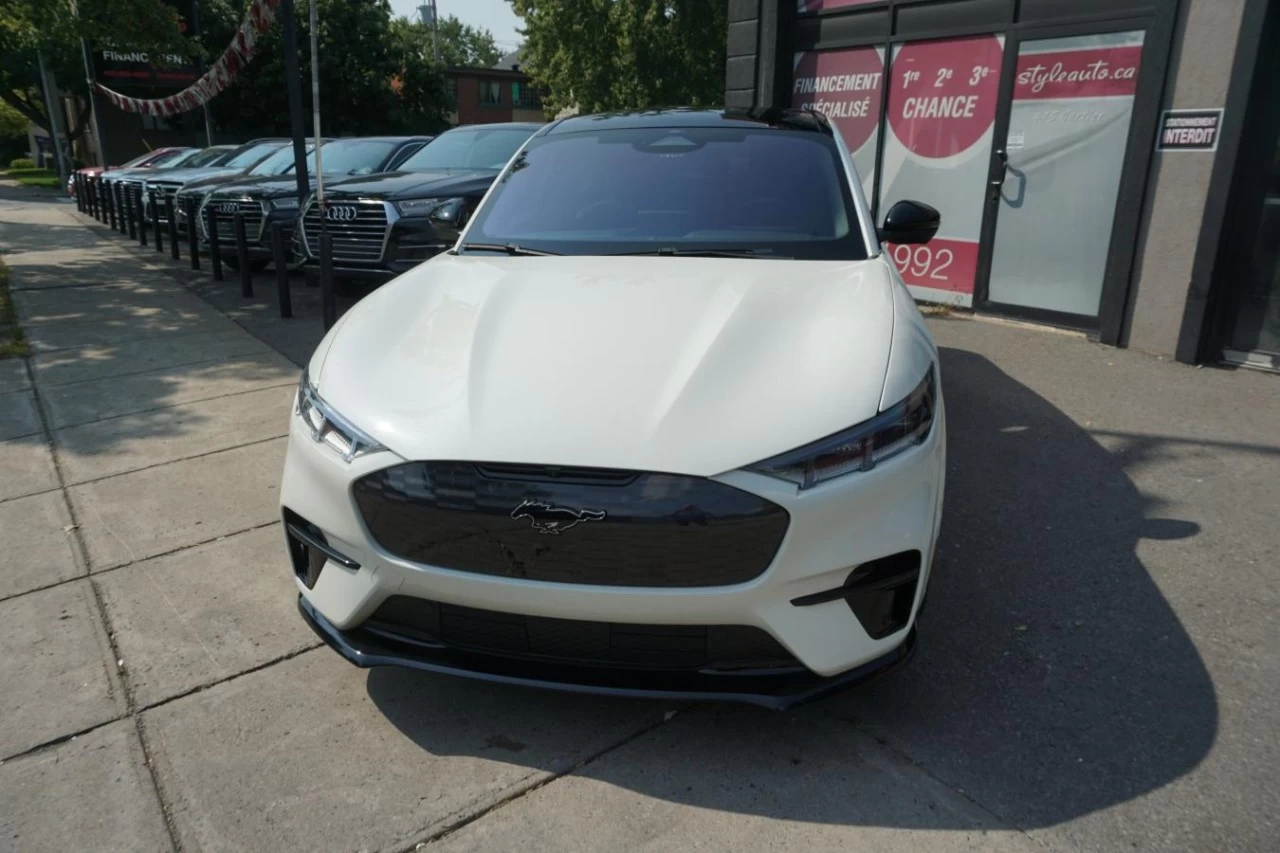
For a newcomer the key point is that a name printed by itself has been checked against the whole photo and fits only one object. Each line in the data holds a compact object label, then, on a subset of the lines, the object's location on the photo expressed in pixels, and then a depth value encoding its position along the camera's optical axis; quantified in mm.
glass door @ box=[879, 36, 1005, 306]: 7887
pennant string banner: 7609
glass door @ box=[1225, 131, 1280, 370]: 6212
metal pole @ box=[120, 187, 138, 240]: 14683
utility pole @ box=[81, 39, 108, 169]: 25125
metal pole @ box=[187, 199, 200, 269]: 10828
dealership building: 6199
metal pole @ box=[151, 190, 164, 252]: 12161
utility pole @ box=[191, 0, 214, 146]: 23344
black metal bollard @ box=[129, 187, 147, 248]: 13758
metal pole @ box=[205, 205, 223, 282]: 10078
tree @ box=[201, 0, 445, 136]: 34281
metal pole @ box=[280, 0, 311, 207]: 6980
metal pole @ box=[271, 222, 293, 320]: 8203
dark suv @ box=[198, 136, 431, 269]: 9727
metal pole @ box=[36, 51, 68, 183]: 33312
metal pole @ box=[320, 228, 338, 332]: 6602
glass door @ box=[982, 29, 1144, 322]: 6934
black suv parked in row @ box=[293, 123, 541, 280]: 7605
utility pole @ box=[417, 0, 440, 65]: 52188
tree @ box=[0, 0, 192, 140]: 9609
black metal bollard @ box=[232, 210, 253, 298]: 8852
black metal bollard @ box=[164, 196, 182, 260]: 11211
